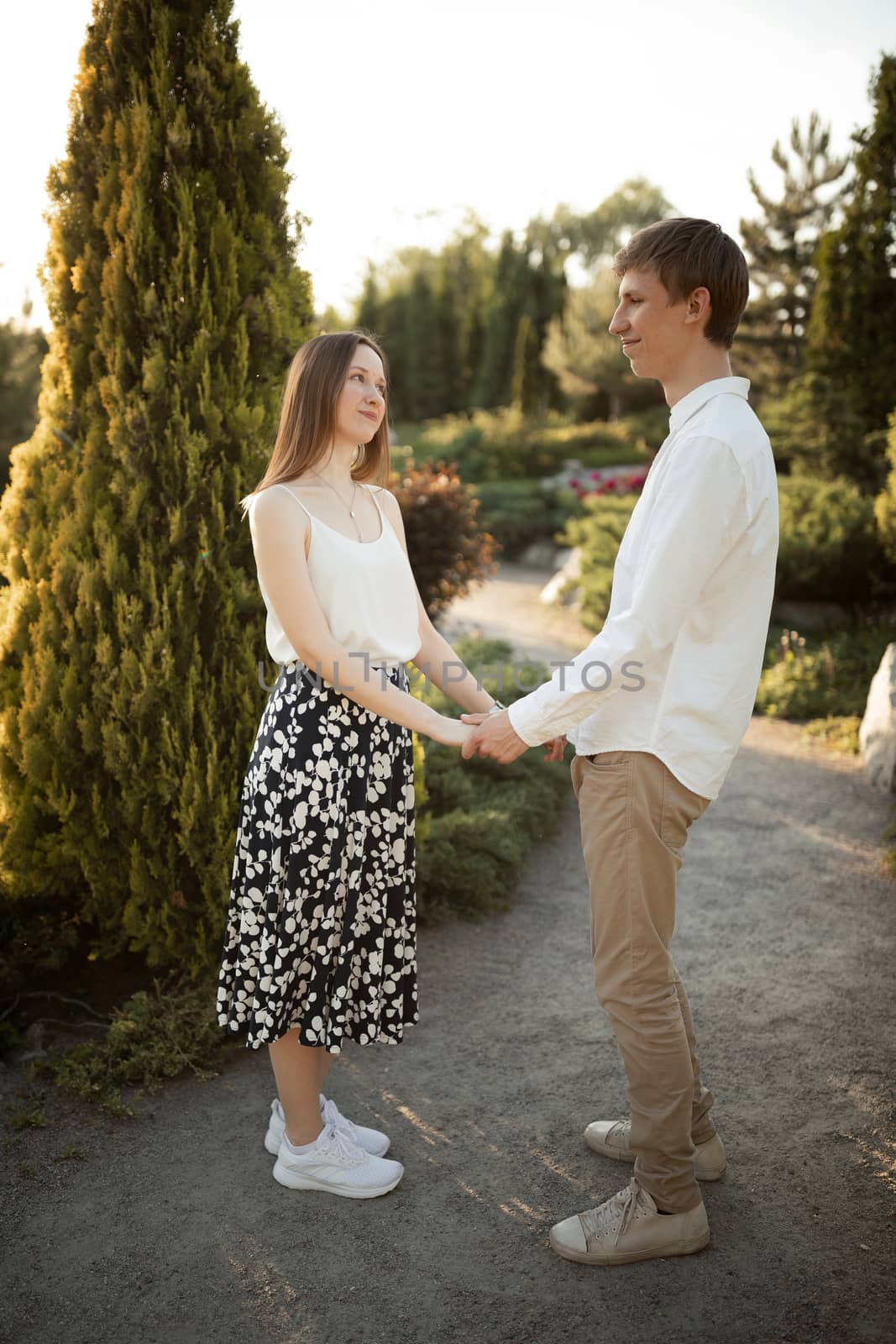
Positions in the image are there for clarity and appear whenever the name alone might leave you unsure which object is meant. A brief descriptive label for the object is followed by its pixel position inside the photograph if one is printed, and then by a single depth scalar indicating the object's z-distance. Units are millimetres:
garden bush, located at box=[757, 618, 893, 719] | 7465
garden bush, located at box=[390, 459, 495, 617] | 8023
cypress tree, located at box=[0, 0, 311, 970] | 3053
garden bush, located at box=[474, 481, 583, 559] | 16062
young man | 1993
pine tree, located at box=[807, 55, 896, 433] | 9703
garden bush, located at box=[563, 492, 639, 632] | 9781
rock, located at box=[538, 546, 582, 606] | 11867
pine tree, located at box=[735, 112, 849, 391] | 16047
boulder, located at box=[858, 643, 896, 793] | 5754
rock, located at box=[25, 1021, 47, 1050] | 3201
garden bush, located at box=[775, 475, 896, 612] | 9219
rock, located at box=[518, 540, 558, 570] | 15758
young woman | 2332
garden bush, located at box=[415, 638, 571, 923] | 4324
